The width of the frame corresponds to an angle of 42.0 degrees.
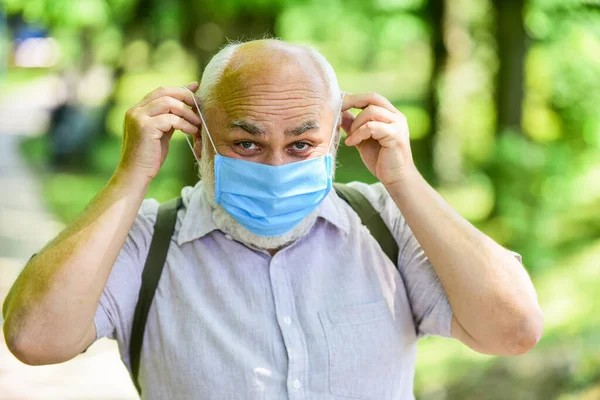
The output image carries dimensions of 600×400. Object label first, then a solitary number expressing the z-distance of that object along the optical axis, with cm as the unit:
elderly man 232
